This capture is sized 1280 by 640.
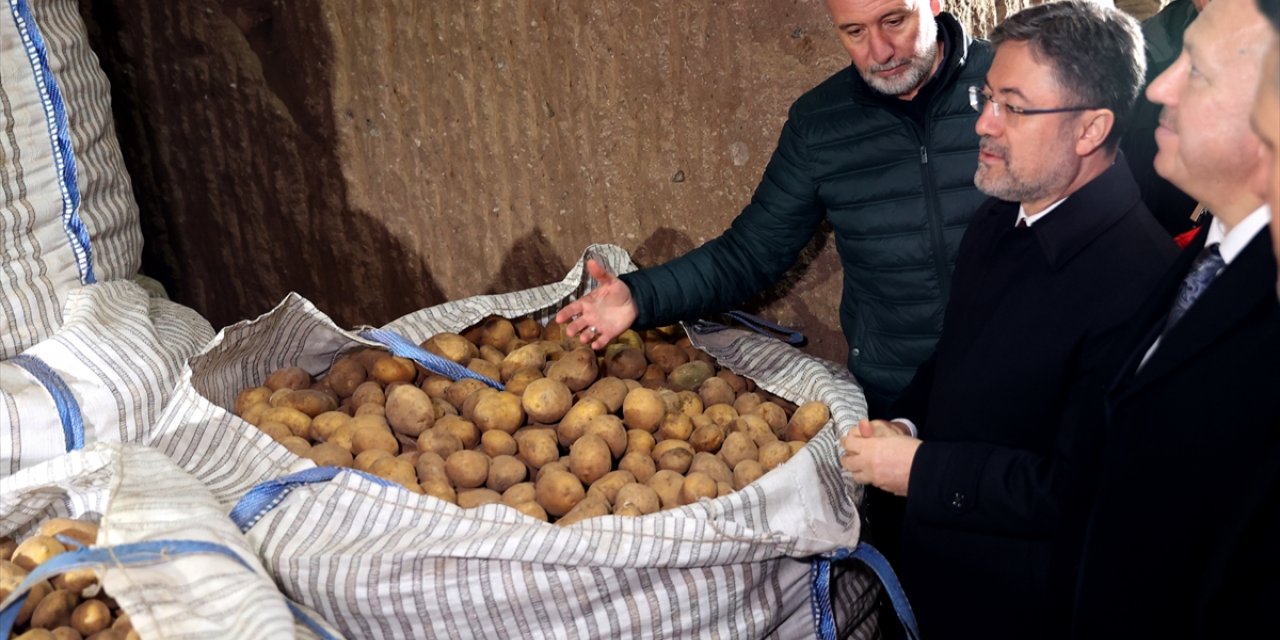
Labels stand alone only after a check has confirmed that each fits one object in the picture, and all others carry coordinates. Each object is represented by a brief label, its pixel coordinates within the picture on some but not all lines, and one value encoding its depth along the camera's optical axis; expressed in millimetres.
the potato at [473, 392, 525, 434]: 2225
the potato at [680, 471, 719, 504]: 1952
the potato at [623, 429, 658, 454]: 2186
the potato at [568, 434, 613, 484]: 2082
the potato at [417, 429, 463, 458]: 2129
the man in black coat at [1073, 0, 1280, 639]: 1235
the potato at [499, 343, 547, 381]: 2426
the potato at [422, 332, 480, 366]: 2428
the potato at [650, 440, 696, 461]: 2158
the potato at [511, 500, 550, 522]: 1934
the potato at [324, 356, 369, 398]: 2379
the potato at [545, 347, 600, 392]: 2379
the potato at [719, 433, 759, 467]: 2141
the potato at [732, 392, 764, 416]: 2342
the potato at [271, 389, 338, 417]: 2229
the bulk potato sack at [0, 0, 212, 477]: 2025
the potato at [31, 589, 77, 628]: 1677
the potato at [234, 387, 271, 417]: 2238
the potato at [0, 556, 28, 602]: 1726
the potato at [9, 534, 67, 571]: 1764
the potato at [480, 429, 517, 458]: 2162
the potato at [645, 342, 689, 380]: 2529
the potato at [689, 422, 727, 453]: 2203
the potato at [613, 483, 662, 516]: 1933
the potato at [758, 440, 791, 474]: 2096
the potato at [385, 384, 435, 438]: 2199
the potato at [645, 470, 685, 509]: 1995
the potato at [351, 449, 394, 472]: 2045
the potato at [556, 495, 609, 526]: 1904
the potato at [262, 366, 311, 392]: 2330
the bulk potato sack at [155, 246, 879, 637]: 1741
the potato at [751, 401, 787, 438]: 2289
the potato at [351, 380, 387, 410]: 2285
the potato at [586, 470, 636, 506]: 2012
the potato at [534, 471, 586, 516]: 1994
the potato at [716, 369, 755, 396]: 2453
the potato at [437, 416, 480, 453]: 2184
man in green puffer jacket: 2195
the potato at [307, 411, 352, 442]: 2164
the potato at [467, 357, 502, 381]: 2405
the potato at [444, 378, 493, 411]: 2312
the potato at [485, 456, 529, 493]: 2076
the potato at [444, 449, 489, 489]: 2057
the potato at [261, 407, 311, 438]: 2156
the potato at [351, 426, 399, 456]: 2127
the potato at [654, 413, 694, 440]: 2234
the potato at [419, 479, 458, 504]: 1964
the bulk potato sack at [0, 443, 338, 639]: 1490
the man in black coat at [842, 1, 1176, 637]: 1668
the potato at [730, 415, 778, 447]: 2207
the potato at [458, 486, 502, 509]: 1967
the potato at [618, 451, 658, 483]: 2104
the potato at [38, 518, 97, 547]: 1793
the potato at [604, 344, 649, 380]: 2465
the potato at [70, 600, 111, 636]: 1690
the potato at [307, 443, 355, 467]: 2010
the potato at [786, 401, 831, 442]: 2215
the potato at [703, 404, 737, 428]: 2271
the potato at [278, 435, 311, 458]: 2055
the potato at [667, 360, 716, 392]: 2465
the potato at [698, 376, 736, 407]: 2389
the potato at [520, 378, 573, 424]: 2254
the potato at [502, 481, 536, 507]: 1988
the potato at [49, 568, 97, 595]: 1732
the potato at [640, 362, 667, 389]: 2471
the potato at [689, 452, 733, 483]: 2062
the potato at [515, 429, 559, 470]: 2152
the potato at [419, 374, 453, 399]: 2338
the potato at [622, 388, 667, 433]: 2246
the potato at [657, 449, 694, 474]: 2121
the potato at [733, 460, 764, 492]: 2037
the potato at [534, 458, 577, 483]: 2057
